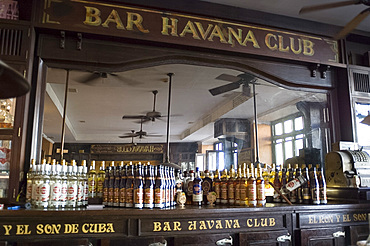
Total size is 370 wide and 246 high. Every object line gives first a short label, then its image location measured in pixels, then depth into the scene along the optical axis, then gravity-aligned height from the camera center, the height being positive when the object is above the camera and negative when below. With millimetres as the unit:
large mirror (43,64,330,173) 3176 +624
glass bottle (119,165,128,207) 2447 -90
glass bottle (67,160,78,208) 2357 -102
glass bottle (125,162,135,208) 2424 -96
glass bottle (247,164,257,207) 2664 -127
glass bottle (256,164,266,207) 2723 -129
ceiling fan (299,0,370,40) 2438 +1339
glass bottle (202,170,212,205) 2855 -84
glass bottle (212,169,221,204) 2912 -93
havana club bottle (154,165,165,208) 2428 -103
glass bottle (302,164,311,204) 2926 -128
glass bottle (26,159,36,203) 2303 -50
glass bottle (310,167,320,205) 2858 -107
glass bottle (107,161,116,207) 2506 -61
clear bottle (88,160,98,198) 2740 -49
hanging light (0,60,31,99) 750 +238
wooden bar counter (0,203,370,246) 2074 -361
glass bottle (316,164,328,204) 2885 -94
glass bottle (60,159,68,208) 2320 -72
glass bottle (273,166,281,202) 3107 -70
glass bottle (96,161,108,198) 2779 -53
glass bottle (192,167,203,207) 2705 -131
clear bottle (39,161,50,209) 2258 -78
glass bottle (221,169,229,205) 2854 -128
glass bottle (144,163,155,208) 2400 -87
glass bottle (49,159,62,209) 2284 -78
